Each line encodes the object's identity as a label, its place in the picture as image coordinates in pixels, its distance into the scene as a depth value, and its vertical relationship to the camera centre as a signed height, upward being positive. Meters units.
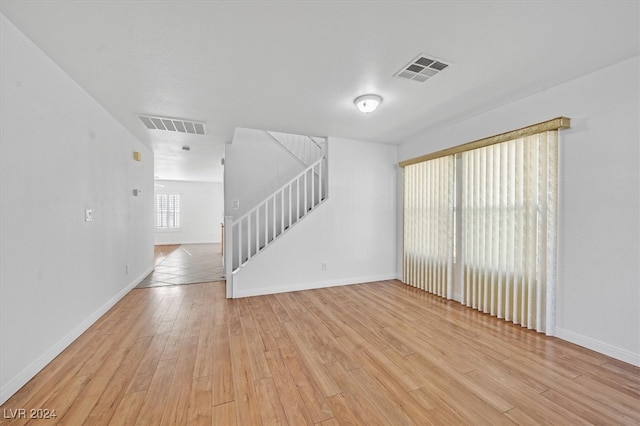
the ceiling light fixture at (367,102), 2.78 +1.20
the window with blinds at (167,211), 10.14 -0.03
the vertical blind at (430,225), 3.77 -0.21
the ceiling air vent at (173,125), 3.47 +1.23
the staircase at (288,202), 4.23 +0.15
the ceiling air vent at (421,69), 2.14 +1.26
